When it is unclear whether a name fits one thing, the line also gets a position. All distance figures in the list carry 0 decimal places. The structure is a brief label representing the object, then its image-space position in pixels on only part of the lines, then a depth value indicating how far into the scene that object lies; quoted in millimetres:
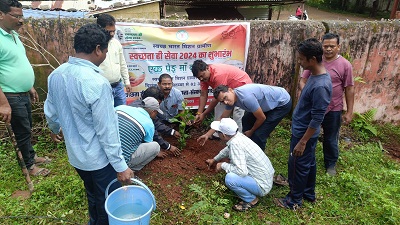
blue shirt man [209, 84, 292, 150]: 3451
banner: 4508
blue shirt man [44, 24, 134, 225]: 1991
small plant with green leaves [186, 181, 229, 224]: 2910
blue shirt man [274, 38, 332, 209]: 2762
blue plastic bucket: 2389
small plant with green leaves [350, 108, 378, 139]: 5238
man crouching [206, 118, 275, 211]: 3098
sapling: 4297
